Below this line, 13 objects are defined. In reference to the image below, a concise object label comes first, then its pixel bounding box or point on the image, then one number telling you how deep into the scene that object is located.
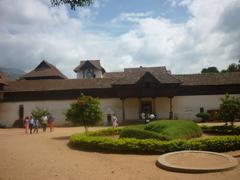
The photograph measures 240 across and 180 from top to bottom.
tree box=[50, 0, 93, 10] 5.64
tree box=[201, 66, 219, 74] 50.59
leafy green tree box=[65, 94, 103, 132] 14.16
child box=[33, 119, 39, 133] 18.08
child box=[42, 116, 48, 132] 18.33
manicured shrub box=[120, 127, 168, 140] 10.55
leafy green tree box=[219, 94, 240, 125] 14.98
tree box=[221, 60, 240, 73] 44.32
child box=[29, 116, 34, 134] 17.58
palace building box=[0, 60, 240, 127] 23.51
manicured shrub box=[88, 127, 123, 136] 14.30
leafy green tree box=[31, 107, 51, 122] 22.26
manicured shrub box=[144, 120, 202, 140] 11.21
